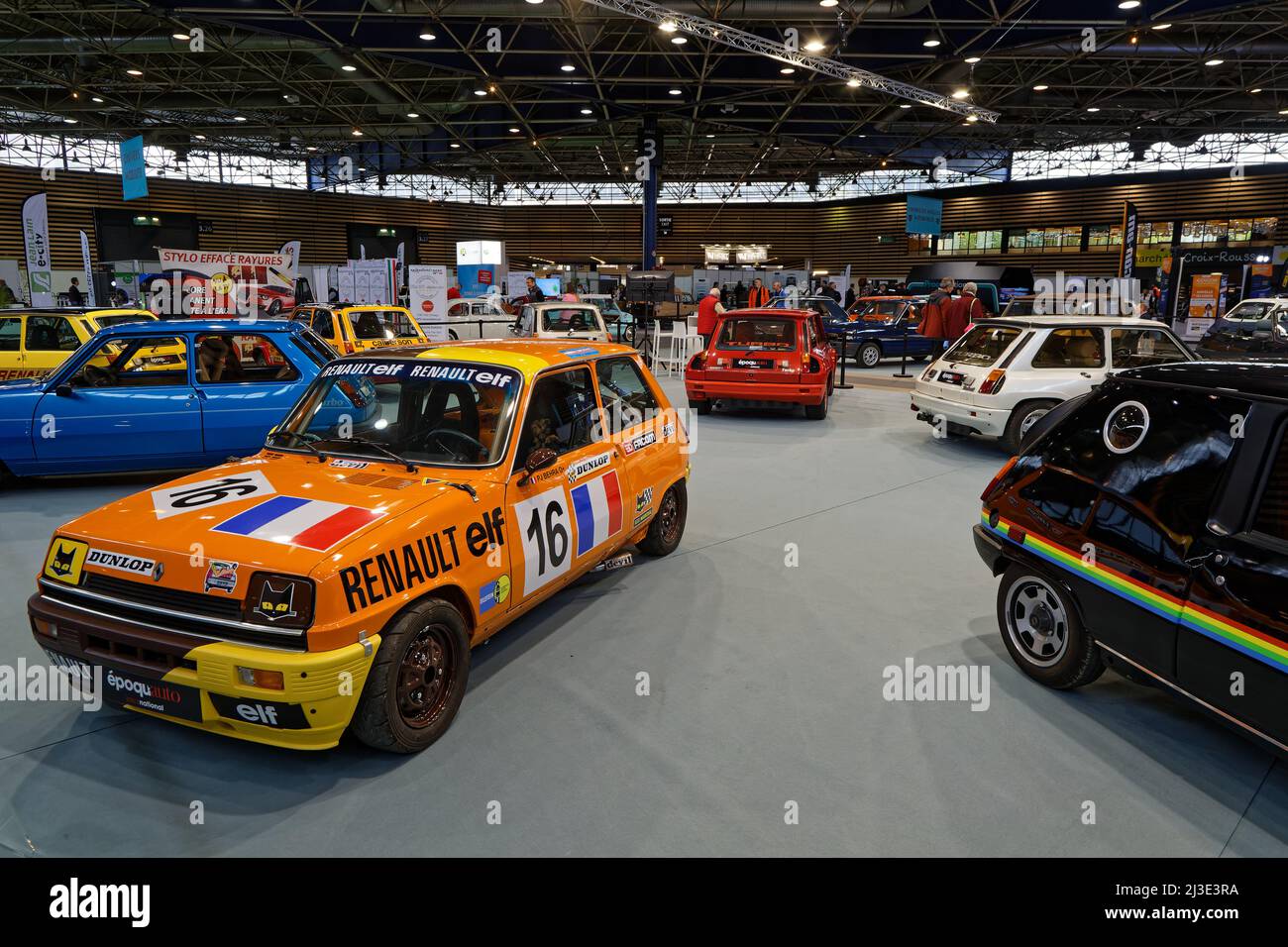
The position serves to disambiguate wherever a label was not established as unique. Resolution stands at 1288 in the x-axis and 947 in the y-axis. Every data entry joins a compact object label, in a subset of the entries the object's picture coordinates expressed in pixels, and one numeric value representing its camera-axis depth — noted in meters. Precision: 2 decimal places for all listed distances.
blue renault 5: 6.39
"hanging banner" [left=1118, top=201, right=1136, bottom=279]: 22.95
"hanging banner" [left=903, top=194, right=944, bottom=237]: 31.67
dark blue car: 18.06
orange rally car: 2.60
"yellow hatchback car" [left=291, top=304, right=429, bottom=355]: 11.94
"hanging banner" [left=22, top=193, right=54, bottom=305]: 18.19
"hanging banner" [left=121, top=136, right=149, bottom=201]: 17.53
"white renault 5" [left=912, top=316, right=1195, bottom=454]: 8.37
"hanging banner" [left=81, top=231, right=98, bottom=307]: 20.94
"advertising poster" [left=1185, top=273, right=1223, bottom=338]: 21.25
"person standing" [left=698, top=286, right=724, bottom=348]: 16.23
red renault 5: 10.70
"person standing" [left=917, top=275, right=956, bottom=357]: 13.77
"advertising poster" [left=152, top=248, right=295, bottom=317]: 18.45
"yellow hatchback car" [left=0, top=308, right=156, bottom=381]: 9.14
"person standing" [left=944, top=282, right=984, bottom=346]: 13.48
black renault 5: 2.57
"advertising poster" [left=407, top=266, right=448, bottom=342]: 18.75
